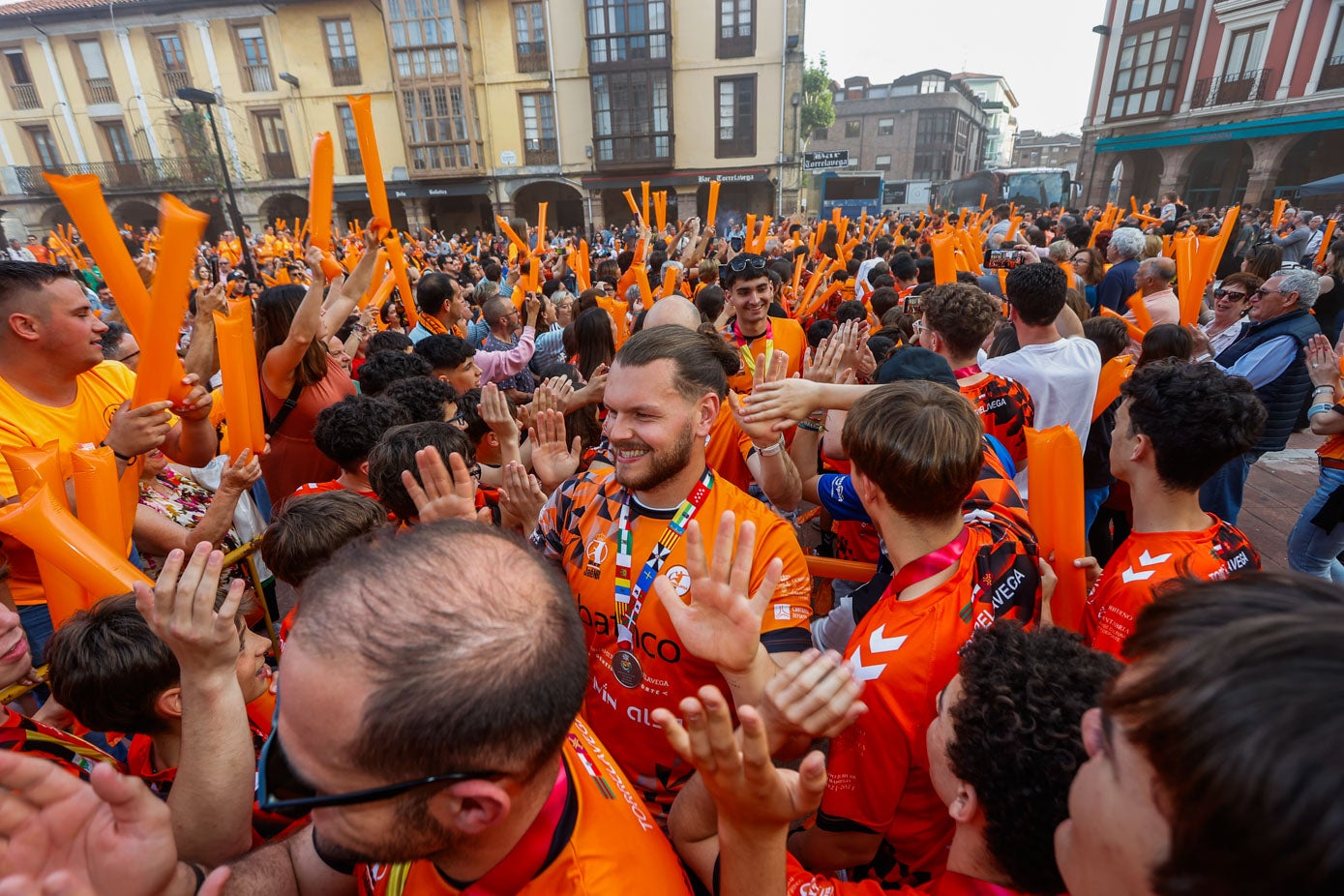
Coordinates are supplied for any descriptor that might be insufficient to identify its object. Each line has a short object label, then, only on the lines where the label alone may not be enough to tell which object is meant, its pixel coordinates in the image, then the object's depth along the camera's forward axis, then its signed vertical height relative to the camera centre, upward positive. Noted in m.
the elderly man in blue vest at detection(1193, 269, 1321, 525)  4.02 -0.98
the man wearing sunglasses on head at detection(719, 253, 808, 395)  4.20 -0.70
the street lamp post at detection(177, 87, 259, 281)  9.56 +2.01
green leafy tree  38.75 +6.64
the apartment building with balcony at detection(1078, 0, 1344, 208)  24.06 +3.96
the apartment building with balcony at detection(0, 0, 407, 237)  27.80 +6.25
